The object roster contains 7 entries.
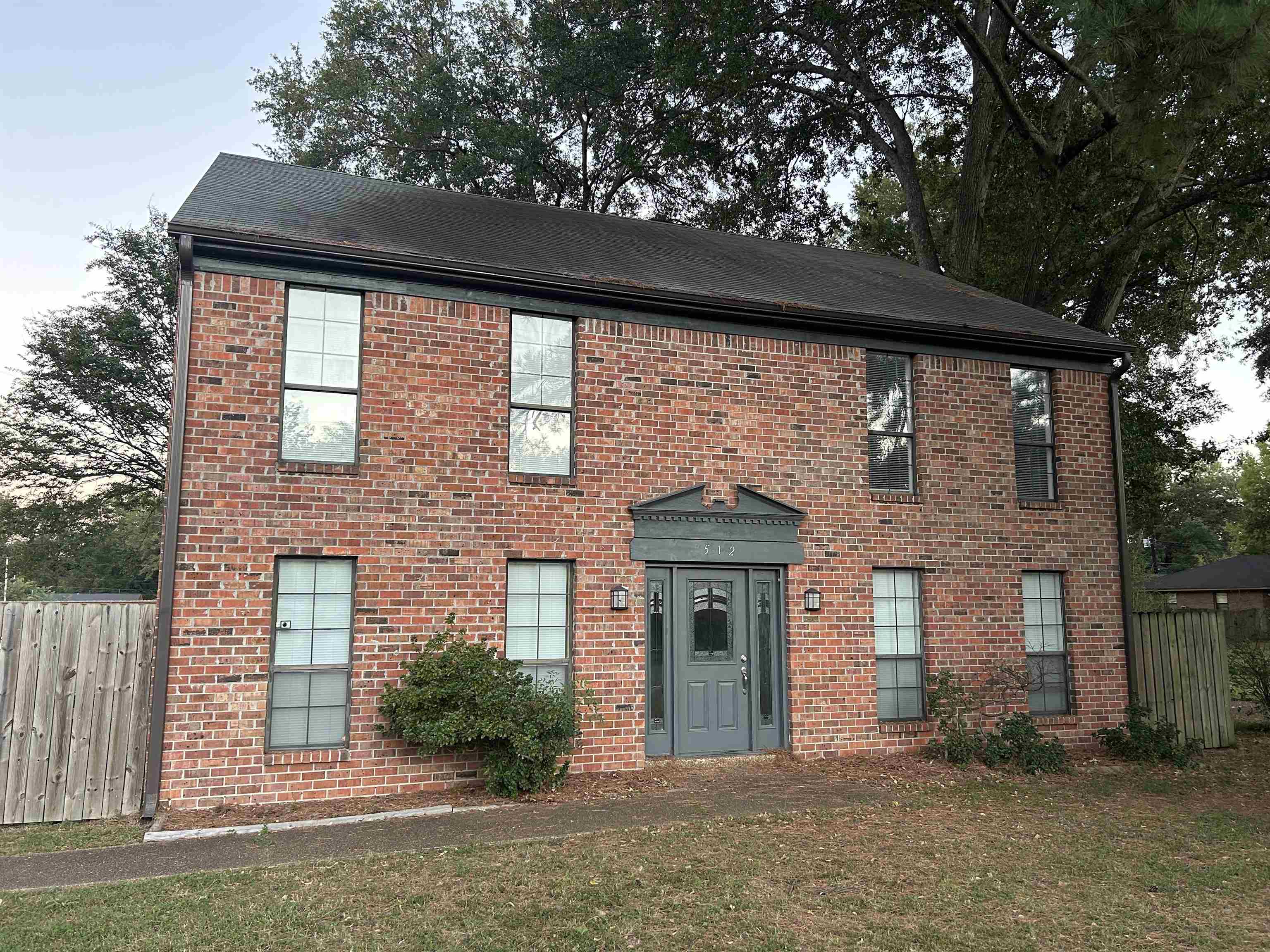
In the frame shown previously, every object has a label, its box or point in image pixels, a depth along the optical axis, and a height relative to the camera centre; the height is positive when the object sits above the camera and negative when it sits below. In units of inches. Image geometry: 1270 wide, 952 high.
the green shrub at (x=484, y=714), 312.8 -39.1
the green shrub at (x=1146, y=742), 414.0 -63.9
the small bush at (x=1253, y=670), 504.1 -35.6
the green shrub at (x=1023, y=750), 382.6 -62.5
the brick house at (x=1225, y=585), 1294.3 +34.2
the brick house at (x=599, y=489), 321.1 +50.4
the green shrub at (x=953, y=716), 388.5 -49.5
